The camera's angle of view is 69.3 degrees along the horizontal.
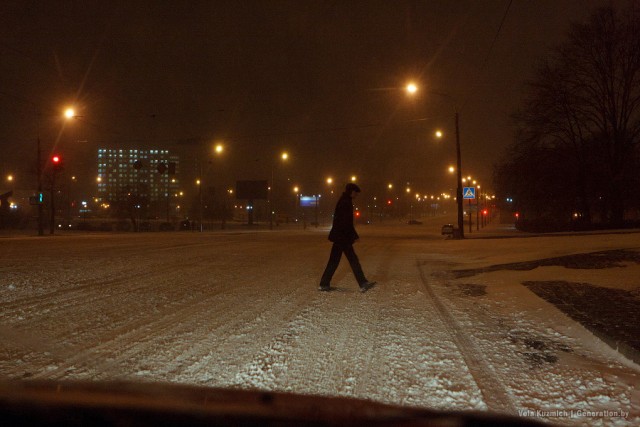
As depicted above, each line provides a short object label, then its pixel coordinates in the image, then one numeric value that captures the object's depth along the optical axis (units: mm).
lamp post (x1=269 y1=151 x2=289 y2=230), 45919
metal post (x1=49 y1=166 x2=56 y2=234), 38406
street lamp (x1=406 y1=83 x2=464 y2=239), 26422
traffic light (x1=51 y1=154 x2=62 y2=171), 30172
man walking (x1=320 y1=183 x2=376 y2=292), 8234
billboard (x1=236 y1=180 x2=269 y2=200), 79250
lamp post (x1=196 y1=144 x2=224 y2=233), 36156
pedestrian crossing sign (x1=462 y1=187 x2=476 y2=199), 28738
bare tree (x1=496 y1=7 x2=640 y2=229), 34281
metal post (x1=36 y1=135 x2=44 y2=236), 34978
